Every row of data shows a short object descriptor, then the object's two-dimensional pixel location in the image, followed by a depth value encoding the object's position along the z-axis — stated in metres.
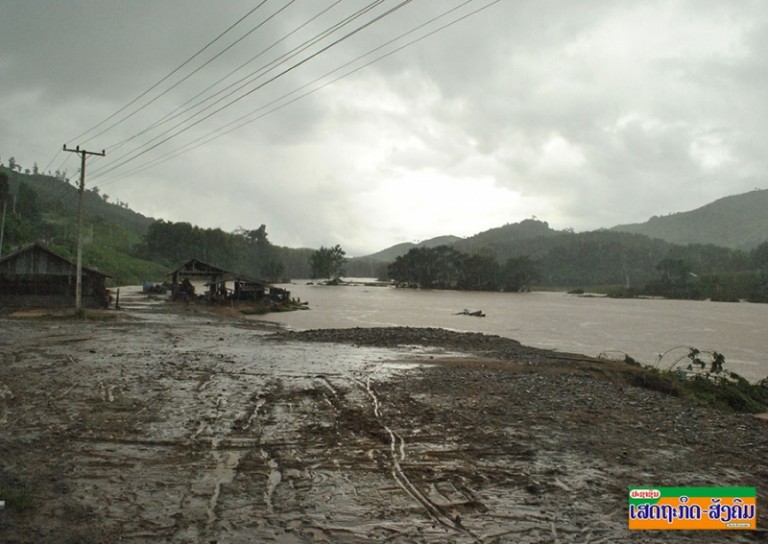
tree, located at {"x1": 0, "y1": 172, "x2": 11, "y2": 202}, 69.62
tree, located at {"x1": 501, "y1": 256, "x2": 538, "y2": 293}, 121.31
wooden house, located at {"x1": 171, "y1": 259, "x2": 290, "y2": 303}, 45.69
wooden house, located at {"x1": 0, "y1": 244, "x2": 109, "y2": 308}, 30.50
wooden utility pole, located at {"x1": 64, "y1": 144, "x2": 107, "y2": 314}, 25.72
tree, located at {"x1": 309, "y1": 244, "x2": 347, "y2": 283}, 147.12
